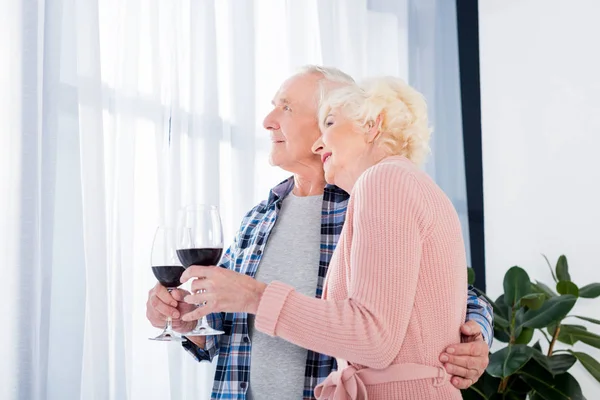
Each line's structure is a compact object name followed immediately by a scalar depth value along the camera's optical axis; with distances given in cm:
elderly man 169
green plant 267
